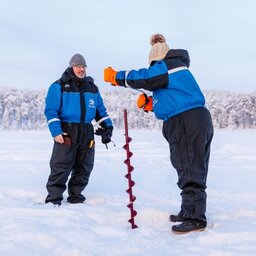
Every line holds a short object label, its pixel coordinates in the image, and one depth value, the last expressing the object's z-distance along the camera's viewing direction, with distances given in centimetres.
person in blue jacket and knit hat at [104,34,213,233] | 395
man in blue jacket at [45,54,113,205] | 527
